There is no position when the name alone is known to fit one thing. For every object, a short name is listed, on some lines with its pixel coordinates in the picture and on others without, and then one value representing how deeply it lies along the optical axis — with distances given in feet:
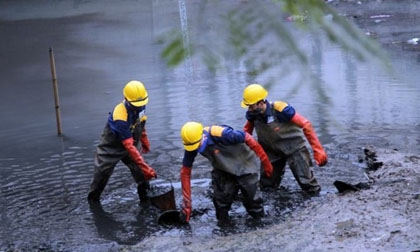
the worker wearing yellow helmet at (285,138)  48.49
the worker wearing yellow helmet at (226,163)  45.01
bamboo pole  71.57
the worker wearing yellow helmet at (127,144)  49.52
